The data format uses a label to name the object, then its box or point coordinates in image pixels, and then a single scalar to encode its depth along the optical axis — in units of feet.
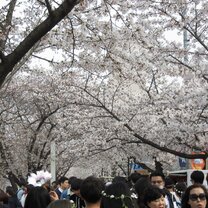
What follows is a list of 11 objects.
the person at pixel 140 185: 19.16
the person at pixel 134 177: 25.23
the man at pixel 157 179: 22.12
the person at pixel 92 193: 14.14
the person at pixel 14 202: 31.81
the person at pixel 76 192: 21.30
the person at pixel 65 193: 28.51
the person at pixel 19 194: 32.82
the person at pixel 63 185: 31.45
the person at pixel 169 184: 24.27
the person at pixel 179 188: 26.70
